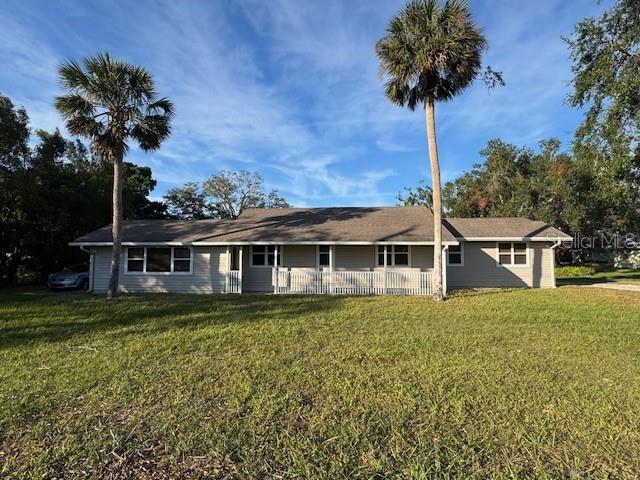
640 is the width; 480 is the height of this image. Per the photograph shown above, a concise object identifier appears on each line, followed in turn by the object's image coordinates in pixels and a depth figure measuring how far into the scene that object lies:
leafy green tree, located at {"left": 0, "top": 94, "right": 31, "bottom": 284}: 19.47
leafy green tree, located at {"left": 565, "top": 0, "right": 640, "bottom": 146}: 11.94
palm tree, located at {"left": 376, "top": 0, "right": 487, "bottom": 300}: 12.54
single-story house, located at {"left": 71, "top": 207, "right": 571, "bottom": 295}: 16.70
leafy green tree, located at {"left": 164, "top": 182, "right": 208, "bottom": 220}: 44.09
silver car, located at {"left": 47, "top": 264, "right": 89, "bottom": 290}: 19.61
